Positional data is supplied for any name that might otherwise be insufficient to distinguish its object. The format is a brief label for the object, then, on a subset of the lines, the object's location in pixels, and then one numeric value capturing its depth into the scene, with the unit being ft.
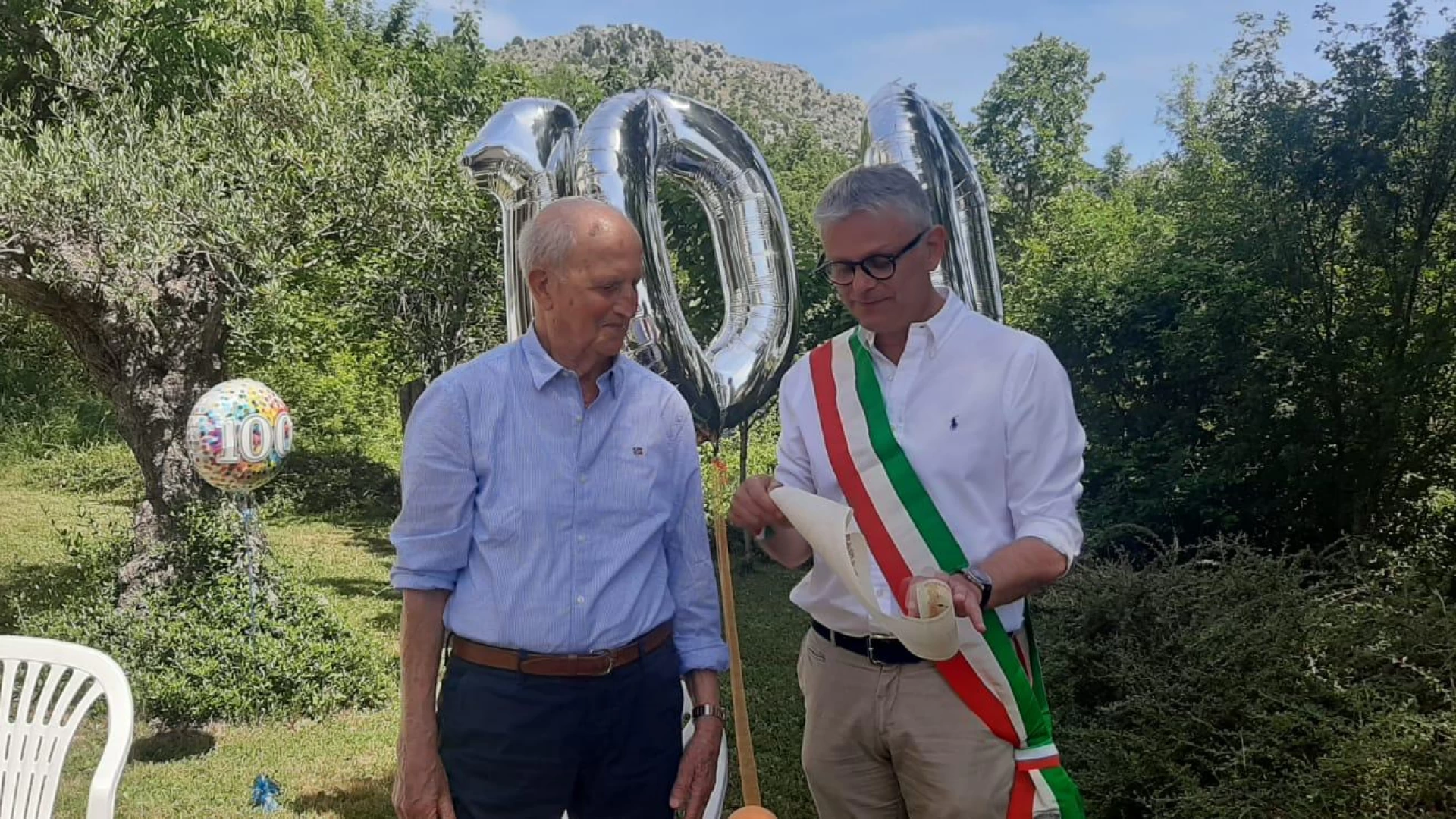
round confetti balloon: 16.53
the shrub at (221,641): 18.86
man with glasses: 5.85
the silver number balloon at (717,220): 8.26
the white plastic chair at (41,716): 8.05
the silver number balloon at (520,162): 8.80
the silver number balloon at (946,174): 8.60
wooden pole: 5.81
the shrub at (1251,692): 10.61
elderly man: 5.91
